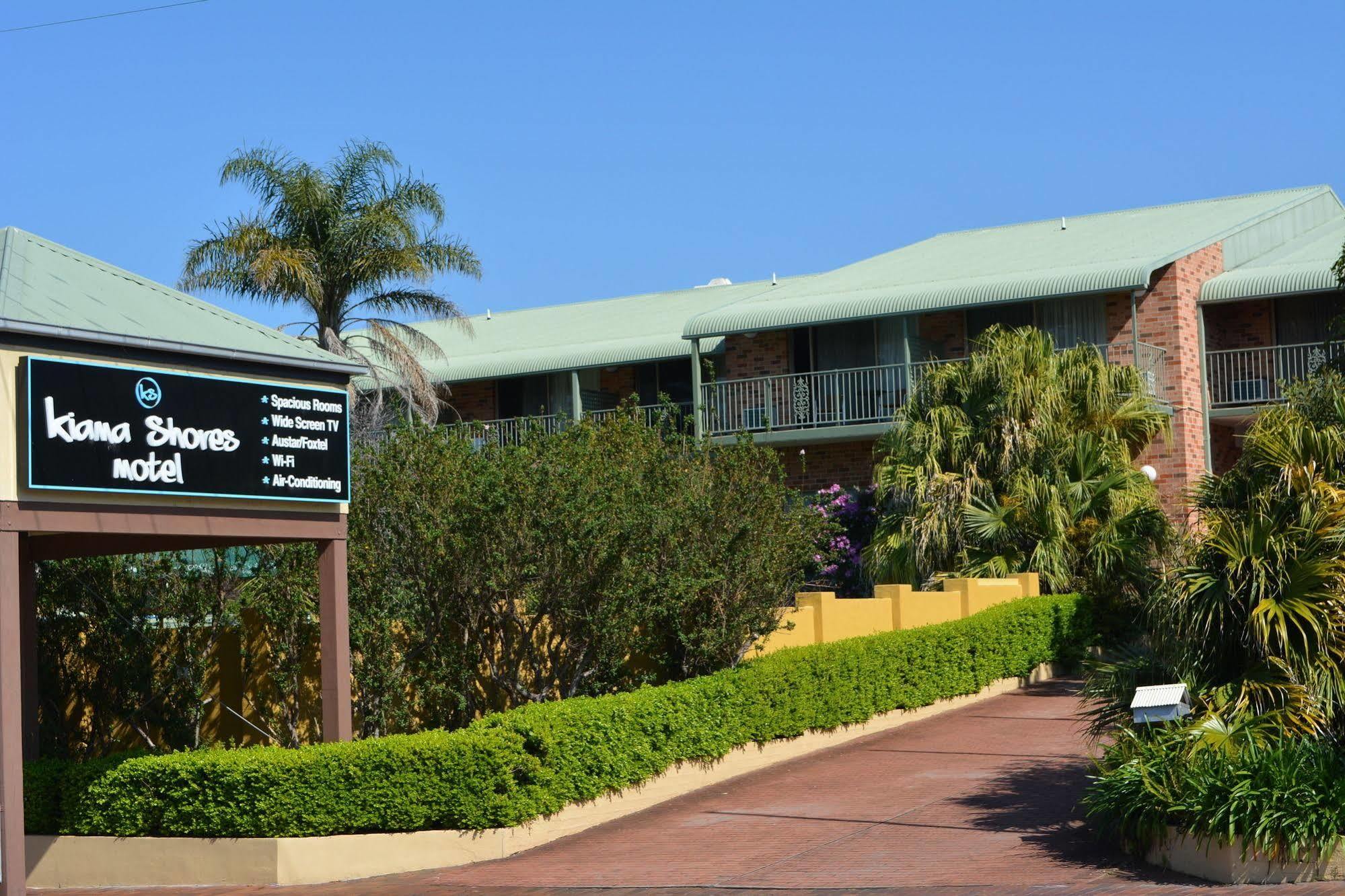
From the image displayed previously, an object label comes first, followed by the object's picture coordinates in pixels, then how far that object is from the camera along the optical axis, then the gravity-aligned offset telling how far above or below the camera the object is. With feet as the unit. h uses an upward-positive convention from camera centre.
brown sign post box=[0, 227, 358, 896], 33.19 +2.63
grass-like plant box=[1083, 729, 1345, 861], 30.58 -5.26
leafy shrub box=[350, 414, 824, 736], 43.73 -0.55
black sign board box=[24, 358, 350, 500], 33.73 +2.77
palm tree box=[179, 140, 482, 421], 86.07 +16.16
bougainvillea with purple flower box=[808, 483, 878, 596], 81.82 +0.05
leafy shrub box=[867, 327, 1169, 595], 68.85 +2.56
